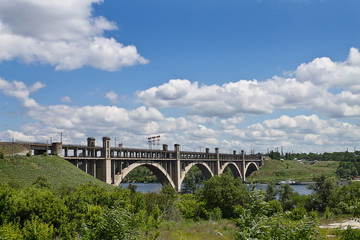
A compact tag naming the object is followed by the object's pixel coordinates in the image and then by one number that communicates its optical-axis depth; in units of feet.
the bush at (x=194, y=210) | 154.81
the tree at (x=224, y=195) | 157.38
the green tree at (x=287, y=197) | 206.90
